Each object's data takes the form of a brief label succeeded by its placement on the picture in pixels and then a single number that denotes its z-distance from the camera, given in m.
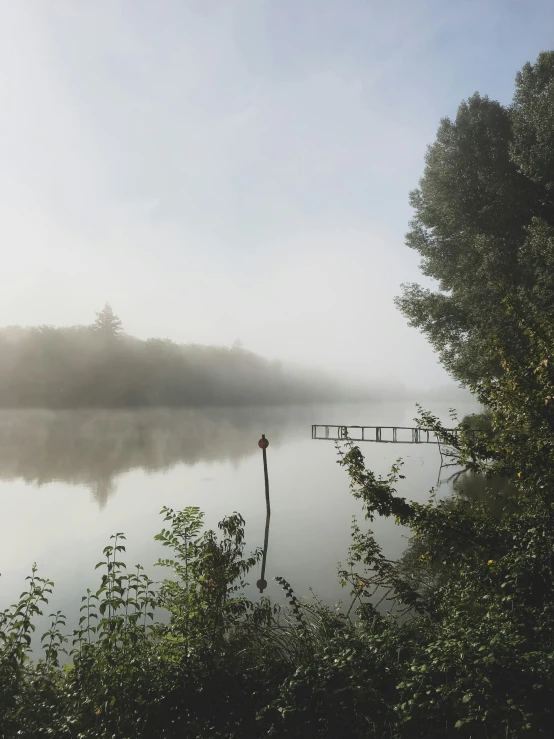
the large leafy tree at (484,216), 20.17
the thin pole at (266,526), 12.21
